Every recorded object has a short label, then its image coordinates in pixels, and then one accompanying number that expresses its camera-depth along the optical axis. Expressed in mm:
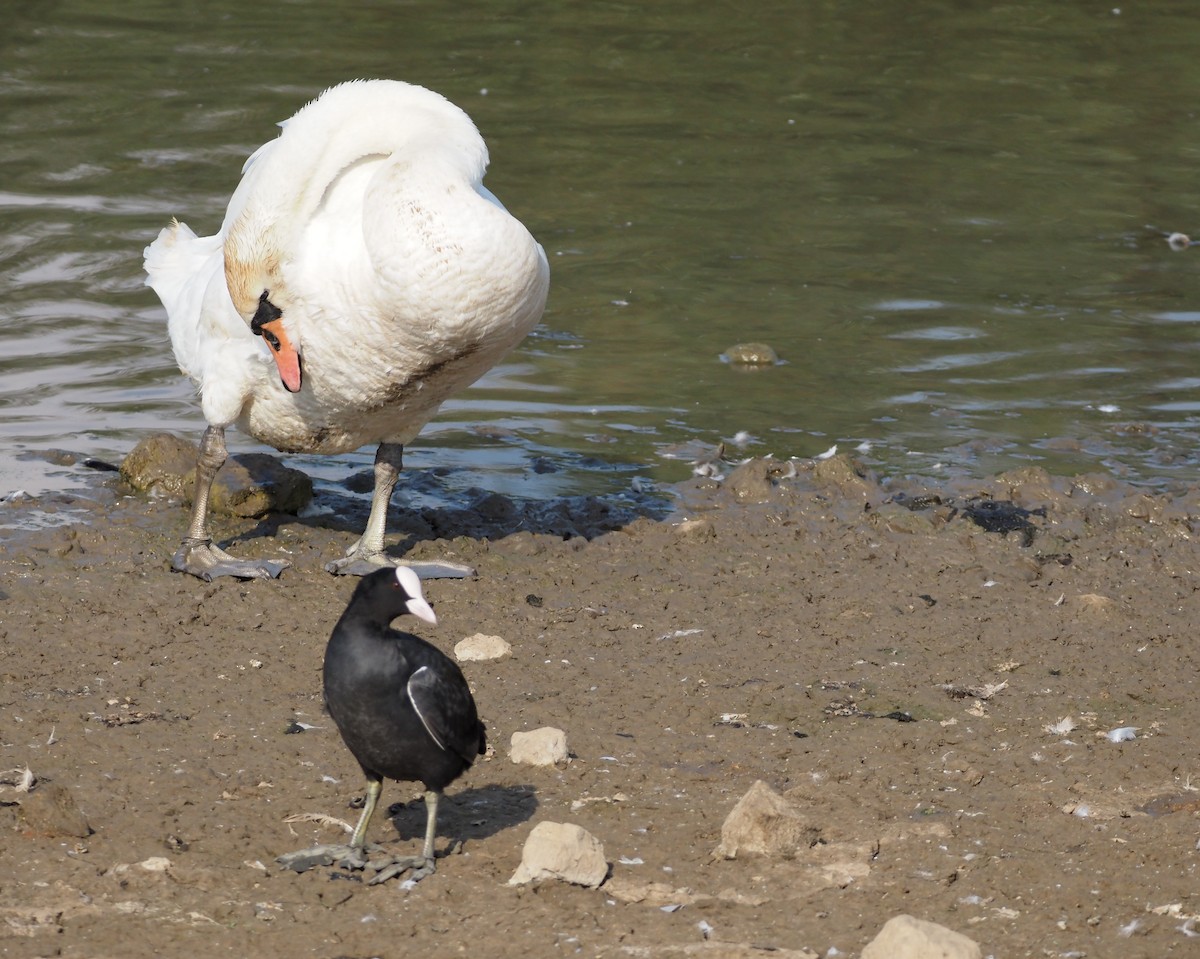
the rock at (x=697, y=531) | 16281
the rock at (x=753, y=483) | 17281
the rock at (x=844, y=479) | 17484
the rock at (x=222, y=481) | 16828
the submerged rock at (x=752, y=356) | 21625
